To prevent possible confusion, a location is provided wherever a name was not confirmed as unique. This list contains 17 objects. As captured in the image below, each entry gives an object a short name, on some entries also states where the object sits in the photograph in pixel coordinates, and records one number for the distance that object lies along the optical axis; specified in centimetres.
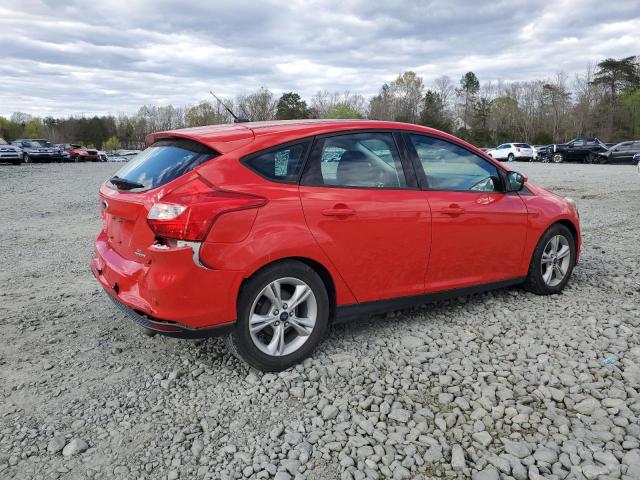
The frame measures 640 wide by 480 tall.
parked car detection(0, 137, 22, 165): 3231
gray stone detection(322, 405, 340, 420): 295
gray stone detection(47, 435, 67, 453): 268
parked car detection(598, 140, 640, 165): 3130
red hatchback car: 311
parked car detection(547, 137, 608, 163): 3422
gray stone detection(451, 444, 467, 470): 254
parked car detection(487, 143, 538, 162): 4228
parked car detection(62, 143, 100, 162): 4881
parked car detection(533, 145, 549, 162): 4056
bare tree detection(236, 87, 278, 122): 7444
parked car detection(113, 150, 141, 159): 6625
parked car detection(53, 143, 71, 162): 4211
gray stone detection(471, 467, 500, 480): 245
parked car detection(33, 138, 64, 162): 4075
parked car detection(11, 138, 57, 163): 3859
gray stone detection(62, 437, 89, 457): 265
